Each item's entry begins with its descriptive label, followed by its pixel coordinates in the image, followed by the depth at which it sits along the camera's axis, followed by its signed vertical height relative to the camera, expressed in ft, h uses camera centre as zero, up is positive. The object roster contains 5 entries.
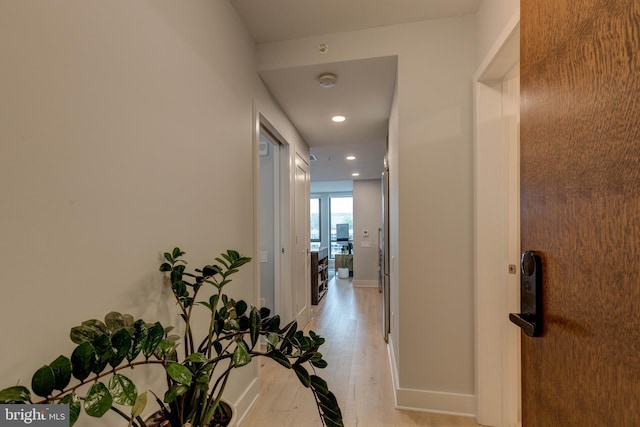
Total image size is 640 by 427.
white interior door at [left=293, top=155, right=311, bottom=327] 11.16 -1.22
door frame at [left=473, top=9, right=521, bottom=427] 5.72 -0.88
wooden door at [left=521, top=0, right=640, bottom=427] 1.59 +0.07
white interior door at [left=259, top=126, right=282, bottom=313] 10.29 -0.15
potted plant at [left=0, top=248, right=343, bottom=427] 1.83 -1.19
